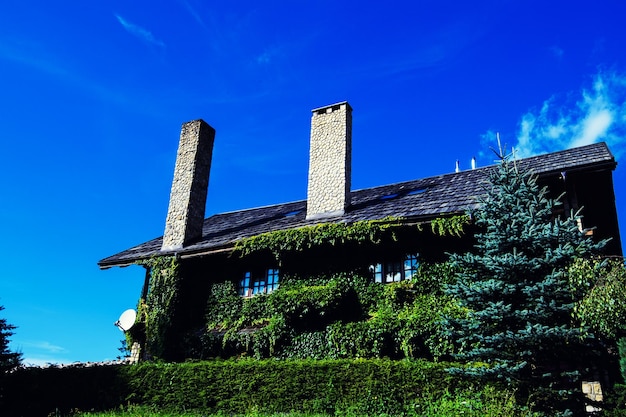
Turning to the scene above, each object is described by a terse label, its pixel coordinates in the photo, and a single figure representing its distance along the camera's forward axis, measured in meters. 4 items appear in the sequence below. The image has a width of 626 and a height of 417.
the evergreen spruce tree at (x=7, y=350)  17.27
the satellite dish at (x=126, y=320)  17.31
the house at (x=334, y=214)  14.45
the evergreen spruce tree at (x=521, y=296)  10.49
